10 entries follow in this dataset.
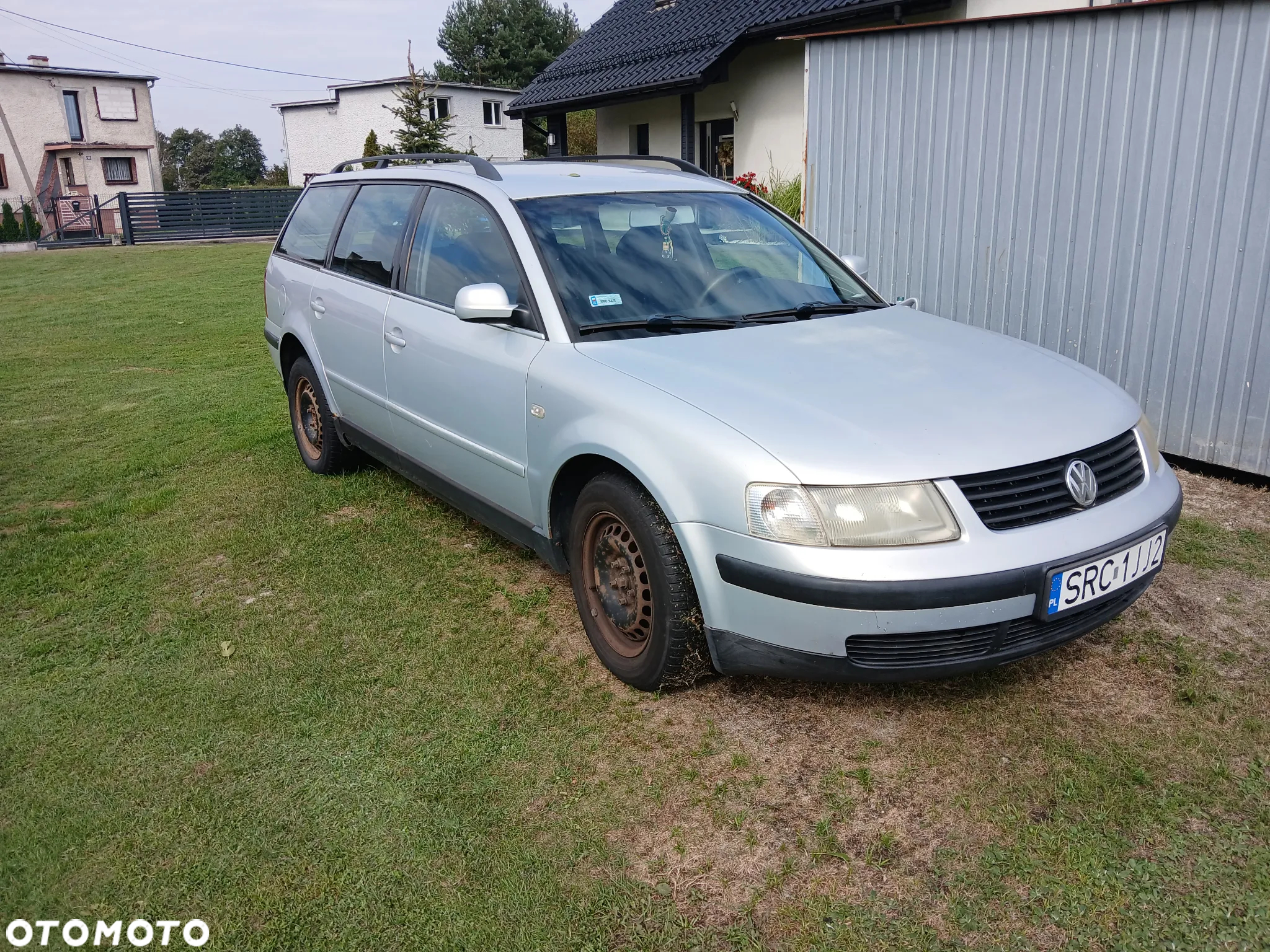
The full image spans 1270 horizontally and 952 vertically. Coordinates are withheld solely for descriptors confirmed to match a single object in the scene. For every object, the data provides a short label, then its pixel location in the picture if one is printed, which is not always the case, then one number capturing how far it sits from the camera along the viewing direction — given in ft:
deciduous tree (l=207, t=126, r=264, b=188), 287.48
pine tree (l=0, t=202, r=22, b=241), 111.55
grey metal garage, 17.40
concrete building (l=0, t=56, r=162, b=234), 135.54
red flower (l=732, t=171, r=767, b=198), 50.47
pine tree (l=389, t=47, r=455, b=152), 101.40
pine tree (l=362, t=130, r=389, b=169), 106.93
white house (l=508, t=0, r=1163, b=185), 48.34
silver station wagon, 9.14
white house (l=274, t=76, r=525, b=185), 142.31
